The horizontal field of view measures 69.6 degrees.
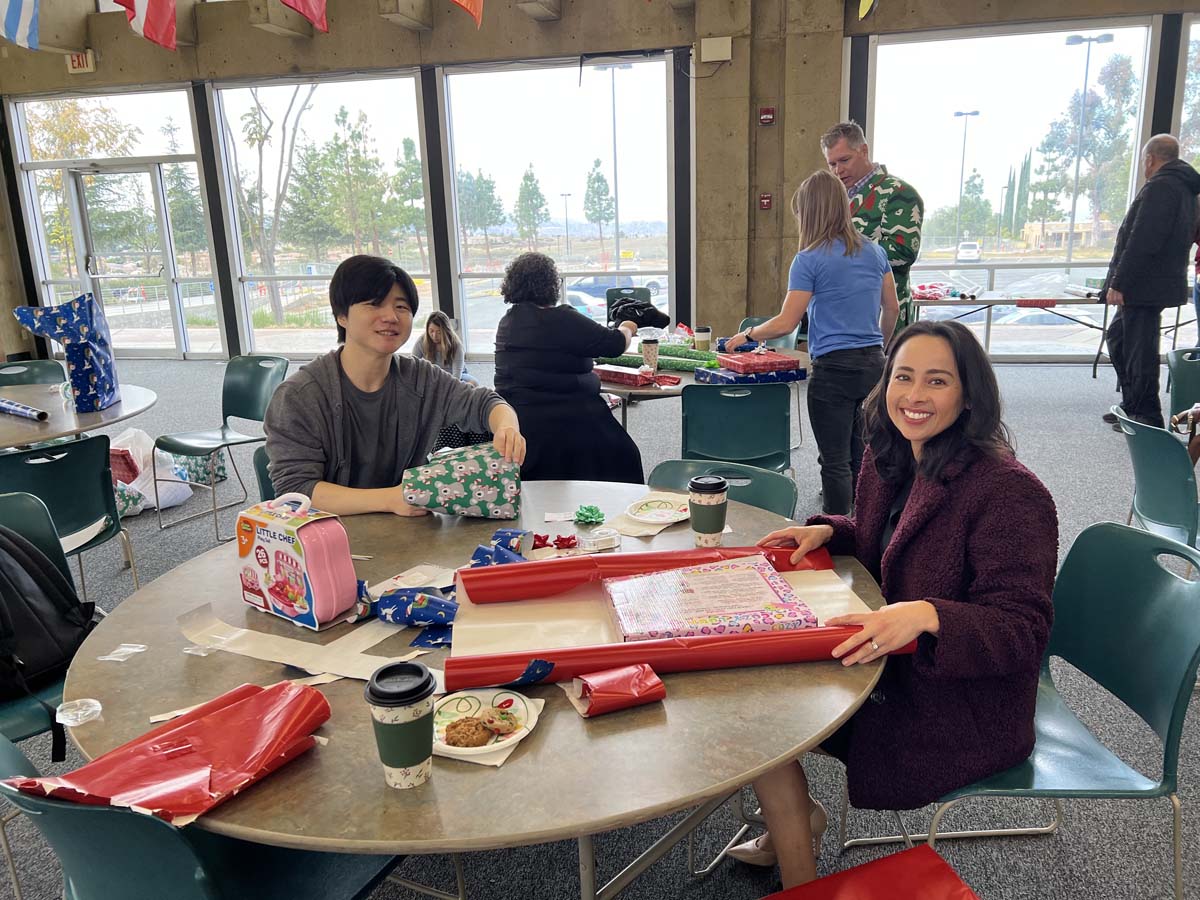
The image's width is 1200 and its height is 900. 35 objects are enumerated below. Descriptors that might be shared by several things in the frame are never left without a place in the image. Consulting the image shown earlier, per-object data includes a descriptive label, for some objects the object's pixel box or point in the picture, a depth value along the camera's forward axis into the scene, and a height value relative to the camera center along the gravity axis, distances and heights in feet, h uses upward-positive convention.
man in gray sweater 7.26 -1.38
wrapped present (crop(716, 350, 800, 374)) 12.39 -1.74
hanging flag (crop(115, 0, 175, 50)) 21.80 +6.12
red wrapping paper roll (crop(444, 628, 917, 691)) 4.25 -2.04
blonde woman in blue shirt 11.49 -0.94
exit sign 29.27 +6.74
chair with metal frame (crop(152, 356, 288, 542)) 14.69 -2.36
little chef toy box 5.01 -1.76
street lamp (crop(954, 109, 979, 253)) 25.54 +1.67
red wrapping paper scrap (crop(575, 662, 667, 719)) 4.09 -2.08
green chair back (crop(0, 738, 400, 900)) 3.43 -2.56
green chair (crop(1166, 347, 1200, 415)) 11.70 -2.07
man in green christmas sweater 13.00 +0.50
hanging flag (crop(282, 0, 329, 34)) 18.52 +5.22
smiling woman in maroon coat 4.71 -2.02
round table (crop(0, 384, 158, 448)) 11.05 -2.02
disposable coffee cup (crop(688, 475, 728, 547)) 5.97 -1.80
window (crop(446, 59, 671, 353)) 27.30 +2.30
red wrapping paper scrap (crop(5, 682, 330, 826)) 3.42 -2.08
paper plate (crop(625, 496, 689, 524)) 6.74 -2.09
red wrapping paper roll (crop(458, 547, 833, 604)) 5.08 -1.95
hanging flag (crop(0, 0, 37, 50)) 22.20 +6.19
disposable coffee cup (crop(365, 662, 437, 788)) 3.41 -1.82
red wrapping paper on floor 4.04 -3.00
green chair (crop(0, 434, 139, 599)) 9.37 -2.39
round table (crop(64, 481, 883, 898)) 3.42 -2.19
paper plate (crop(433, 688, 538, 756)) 3.84 -2.12
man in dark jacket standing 17.07 -0.75
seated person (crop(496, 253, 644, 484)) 10.79 -1.59
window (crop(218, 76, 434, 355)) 28.84 +2.33
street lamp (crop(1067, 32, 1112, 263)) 24.04 +3.29
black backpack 6.41 -2.65
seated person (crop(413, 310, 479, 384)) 14.90 -1.54
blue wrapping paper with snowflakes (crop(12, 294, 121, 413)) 11.91 -1.04
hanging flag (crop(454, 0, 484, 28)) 15.66 +4.36
